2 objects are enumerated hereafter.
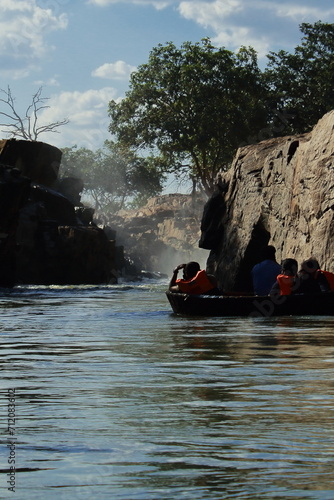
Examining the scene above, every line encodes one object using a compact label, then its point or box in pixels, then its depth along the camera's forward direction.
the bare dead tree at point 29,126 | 68.69
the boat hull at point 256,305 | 19.09
